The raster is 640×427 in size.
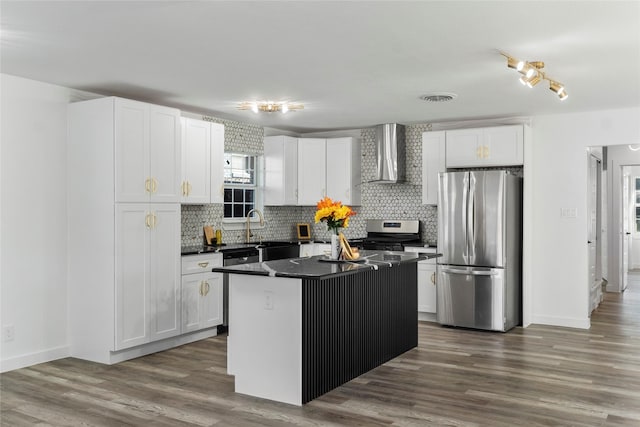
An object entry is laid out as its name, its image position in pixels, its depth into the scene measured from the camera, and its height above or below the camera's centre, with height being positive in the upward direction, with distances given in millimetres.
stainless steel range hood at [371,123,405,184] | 7266 +819
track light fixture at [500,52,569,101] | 3984 +1055
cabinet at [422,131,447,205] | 6988 +671
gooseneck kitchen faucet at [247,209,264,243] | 7297 -32
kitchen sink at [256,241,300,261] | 6645 -387
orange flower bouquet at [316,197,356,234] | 4574 +28
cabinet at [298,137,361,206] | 7688 +644
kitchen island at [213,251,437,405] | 3924 -786
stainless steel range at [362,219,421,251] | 7043 -219
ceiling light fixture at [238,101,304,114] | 5967 +1183
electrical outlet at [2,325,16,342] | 4684 -942
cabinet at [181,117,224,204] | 5996 +608
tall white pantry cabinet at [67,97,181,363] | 4949 -91
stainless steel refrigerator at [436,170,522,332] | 6273 -364
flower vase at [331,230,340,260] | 4695 -242
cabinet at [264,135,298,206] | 7562 +626
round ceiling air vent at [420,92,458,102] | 5473 +1175
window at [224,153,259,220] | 7195 +426
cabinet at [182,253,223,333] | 5680 -762
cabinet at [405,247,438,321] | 6832 -817
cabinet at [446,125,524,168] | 6555 +824
